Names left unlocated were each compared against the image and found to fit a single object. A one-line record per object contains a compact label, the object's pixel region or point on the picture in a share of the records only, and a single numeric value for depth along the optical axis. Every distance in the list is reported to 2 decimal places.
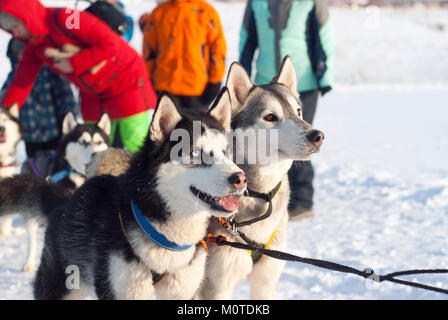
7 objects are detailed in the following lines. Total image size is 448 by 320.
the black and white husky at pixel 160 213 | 1.70
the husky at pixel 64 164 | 2.21
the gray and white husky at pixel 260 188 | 2.05
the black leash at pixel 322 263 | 1.56
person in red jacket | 3.04
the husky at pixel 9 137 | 3.64
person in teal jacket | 3.53
